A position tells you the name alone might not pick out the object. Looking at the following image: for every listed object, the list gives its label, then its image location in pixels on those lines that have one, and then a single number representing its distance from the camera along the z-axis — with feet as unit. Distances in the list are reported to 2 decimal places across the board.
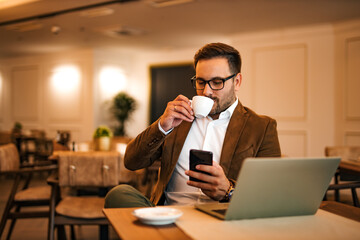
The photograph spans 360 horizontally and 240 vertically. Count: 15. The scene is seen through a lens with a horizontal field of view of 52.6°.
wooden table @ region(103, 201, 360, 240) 3.03
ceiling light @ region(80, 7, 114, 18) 20.67
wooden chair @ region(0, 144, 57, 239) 9.30
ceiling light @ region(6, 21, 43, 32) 24.28
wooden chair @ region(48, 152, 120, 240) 8.11
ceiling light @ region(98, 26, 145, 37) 24.81
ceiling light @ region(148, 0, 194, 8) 18.95
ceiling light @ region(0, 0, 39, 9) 20.05
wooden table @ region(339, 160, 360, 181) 7.92
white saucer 3.27
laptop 3.15
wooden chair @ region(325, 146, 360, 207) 11.69
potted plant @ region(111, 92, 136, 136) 32.65
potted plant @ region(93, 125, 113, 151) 10.93
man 5.75
